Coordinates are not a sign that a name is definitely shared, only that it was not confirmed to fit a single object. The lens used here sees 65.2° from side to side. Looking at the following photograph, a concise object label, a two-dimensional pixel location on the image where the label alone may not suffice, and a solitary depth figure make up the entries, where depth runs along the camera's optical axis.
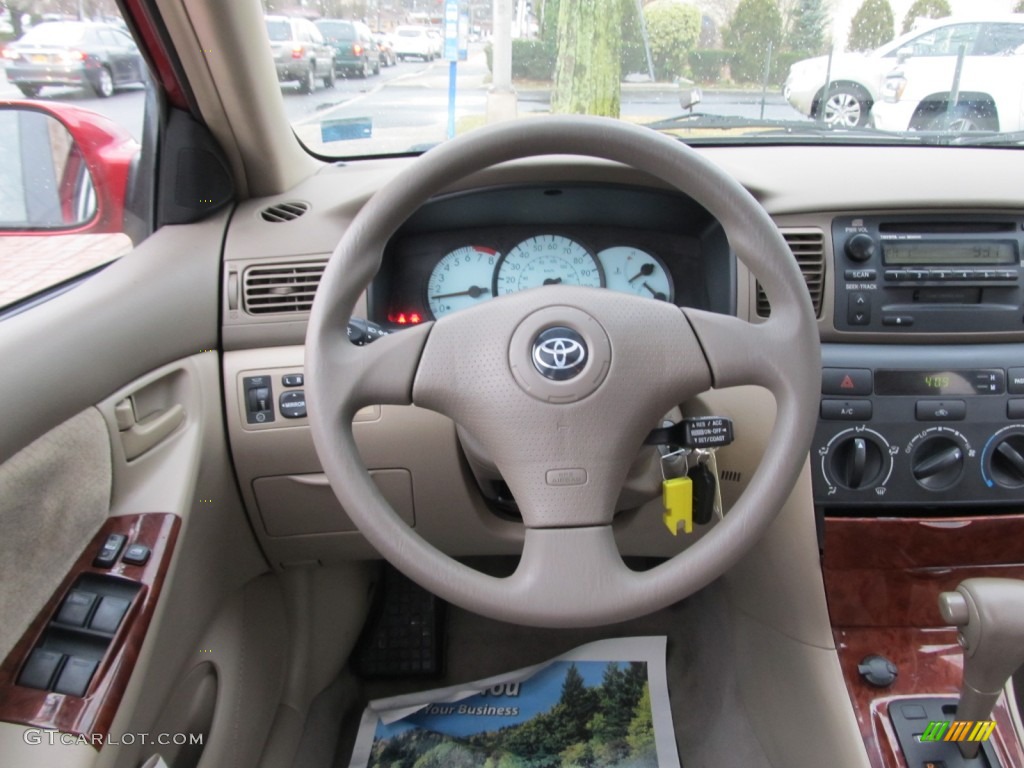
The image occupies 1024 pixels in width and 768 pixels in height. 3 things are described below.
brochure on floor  1.62
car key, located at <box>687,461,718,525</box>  1.19
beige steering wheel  0.96
